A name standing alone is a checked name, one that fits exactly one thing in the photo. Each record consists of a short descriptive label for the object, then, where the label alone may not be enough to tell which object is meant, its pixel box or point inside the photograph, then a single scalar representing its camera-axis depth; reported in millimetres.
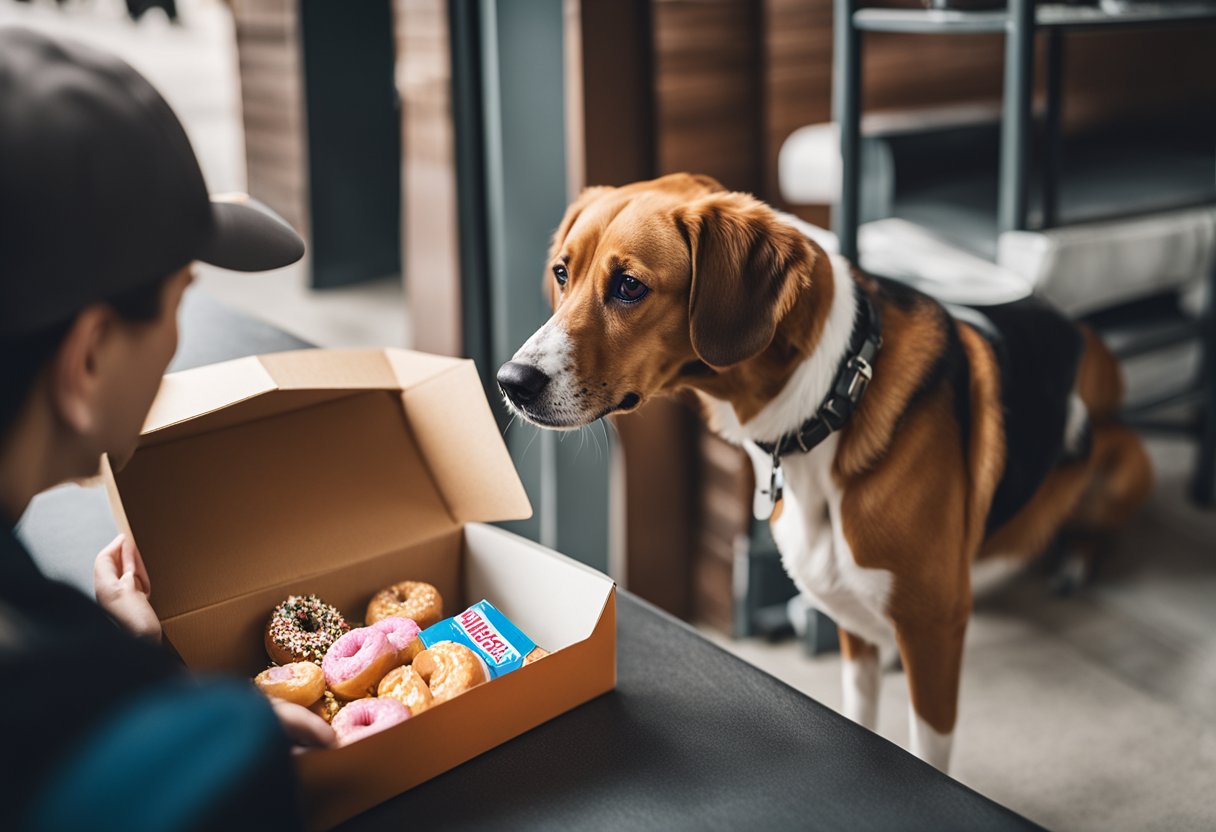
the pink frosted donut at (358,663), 898
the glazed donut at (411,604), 1004
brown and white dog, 1242
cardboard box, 953
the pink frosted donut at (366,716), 810
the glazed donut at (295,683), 882
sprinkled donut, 939
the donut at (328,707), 897
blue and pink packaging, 929
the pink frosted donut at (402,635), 938
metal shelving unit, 1873
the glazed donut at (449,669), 868
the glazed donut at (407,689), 859
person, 465
